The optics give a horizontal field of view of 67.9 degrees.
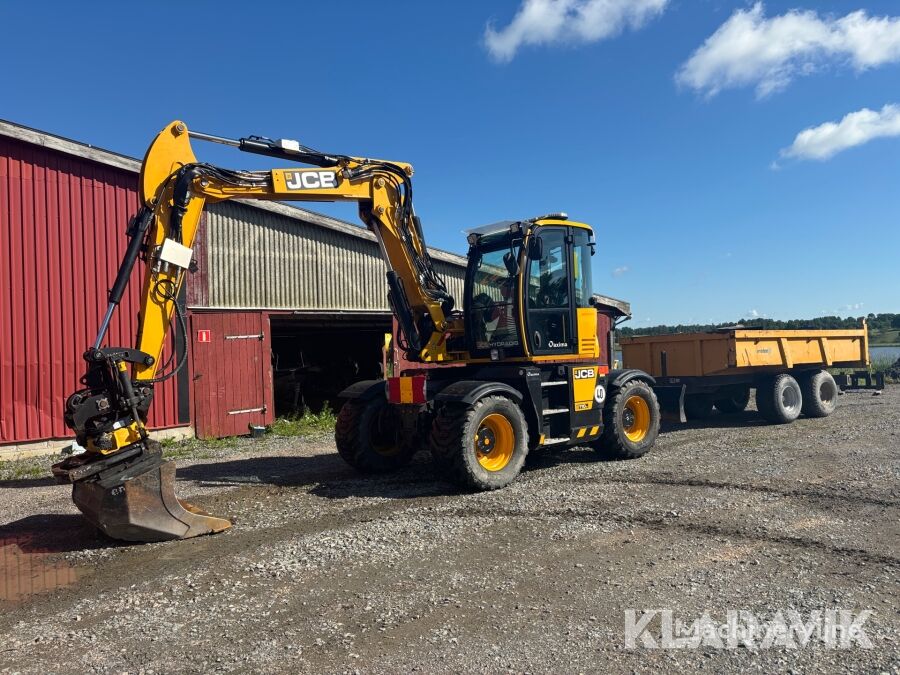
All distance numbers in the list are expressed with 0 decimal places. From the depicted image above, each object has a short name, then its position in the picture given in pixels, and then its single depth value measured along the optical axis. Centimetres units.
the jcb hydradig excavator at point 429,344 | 620
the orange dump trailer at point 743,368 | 1249
